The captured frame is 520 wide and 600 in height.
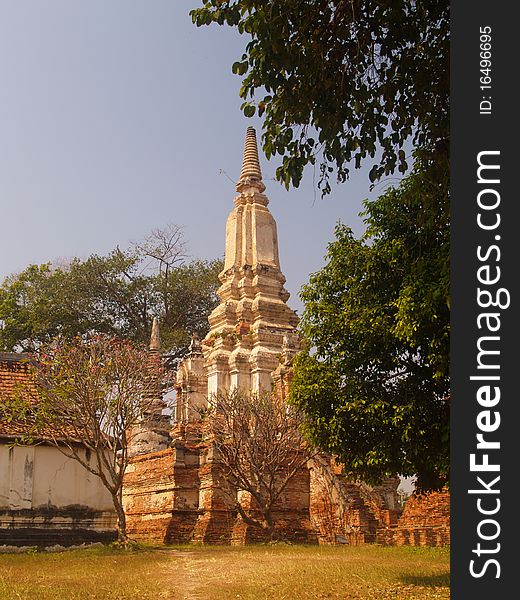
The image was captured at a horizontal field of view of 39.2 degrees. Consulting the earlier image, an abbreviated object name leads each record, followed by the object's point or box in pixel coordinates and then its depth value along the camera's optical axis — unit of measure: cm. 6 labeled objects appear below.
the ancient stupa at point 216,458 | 1950
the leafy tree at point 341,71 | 729
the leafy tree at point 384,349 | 943
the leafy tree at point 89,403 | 1658
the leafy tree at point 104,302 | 3681
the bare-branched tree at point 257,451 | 1922
